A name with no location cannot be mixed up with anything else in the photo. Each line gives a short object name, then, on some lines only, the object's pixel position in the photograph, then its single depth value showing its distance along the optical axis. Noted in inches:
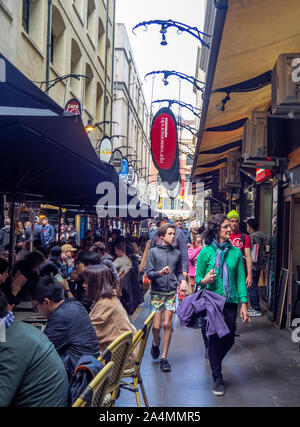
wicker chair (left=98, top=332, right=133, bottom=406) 127.4
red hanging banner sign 406.3
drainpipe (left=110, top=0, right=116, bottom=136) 1055.7
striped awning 167.1
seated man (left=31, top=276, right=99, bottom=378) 133.0
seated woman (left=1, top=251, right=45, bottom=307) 224.8
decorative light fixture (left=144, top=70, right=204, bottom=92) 356.4
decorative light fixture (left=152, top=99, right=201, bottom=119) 437.1
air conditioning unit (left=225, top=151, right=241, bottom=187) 488.4
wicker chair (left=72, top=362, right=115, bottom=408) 99.1
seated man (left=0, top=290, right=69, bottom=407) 90.6
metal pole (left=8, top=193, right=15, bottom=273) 272.4
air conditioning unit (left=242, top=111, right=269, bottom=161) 289.4
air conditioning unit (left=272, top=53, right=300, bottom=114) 192.1
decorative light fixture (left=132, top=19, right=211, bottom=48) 289.5
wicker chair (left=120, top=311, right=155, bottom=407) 156.1
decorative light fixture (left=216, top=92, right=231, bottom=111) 259.6
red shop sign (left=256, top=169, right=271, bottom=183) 371.3
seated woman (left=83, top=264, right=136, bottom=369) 162.1
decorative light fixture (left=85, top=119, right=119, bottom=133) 640.7
